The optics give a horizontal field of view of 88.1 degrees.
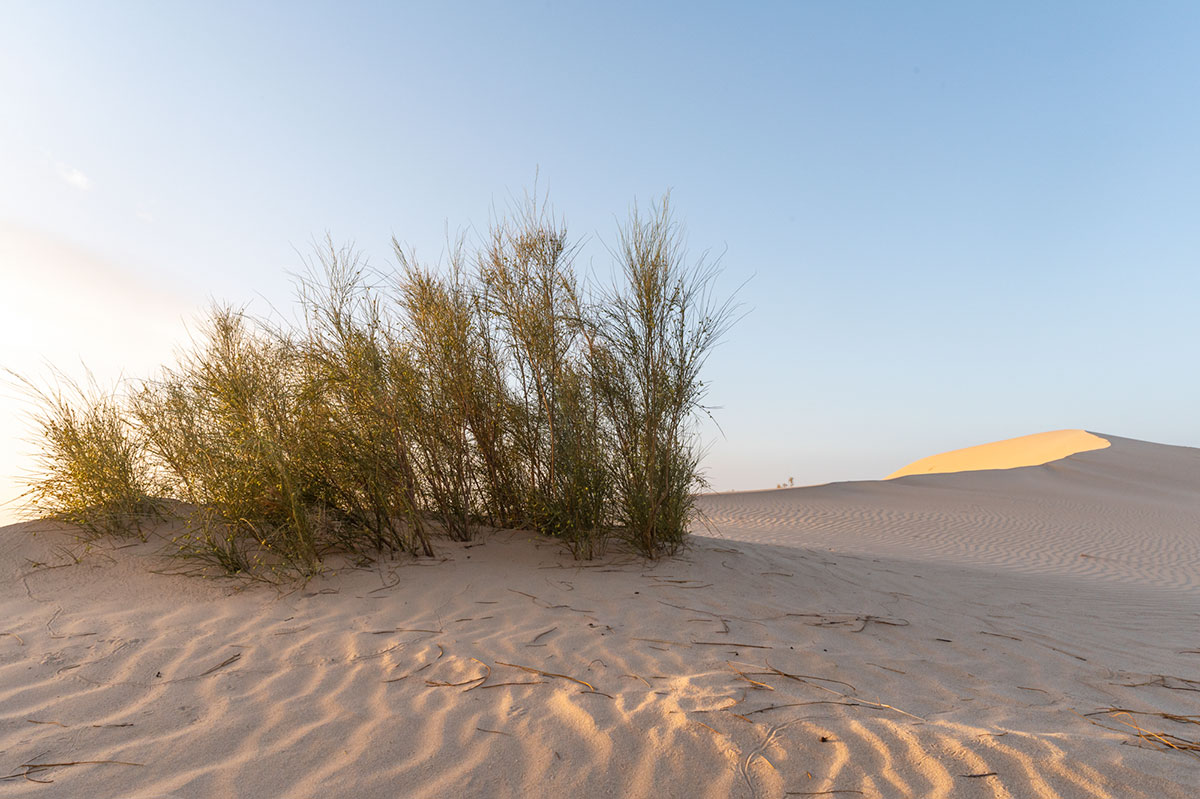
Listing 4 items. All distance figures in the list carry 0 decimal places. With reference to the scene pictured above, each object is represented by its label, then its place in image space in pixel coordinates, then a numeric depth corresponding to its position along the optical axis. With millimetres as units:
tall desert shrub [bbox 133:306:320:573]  4941
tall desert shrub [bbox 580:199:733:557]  5691
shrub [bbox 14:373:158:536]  5547
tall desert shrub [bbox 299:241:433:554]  5297
